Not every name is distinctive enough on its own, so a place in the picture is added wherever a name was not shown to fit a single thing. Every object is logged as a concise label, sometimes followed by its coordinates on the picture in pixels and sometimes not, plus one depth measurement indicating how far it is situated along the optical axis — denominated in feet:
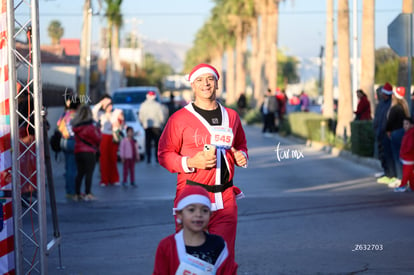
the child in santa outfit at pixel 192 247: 17.02
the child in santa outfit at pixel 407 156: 48.91
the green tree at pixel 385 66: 221.05
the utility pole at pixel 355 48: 112.98
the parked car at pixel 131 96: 102.12
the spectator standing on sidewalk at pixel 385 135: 53.52
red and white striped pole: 24.79
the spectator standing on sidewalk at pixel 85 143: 48.47
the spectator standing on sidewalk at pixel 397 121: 51.78
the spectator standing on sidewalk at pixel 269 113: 112.68
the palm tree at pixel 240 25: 221.87
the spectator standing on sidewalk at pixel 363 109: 73.41
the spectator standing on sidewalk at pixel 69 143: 49.42
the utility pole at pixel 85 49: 98.94
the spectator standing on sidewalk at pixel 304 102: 155.55
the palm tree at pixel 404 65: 69.31
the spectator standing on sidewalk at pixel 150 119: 75.56
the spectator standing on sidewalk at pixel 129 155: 56.75
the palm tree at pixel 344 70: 99.96
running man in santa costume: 20.81
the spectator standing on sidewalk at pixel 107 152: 58.13
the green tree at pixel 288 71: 494.59
